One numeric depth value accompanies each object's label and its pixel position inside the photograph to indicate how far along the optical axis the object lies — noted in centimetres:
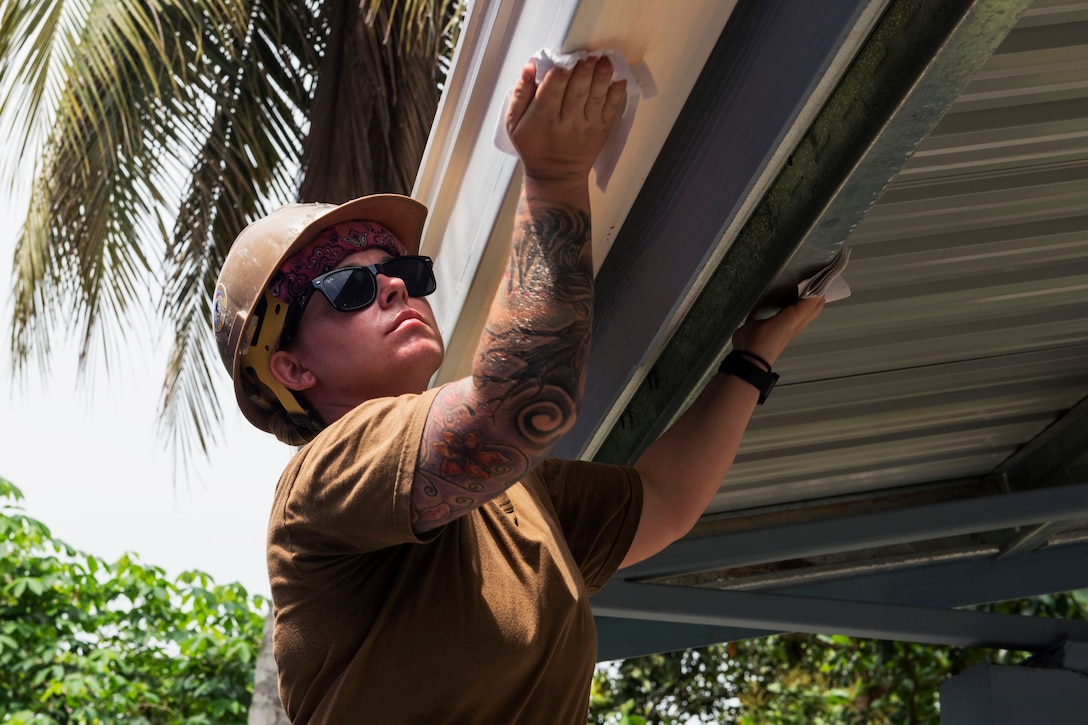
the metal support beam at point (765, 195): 148
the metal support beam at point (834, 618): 321
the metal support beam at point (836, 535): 322
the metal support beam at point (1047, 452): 327
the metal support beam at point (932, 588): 402
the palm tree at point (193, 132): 597
